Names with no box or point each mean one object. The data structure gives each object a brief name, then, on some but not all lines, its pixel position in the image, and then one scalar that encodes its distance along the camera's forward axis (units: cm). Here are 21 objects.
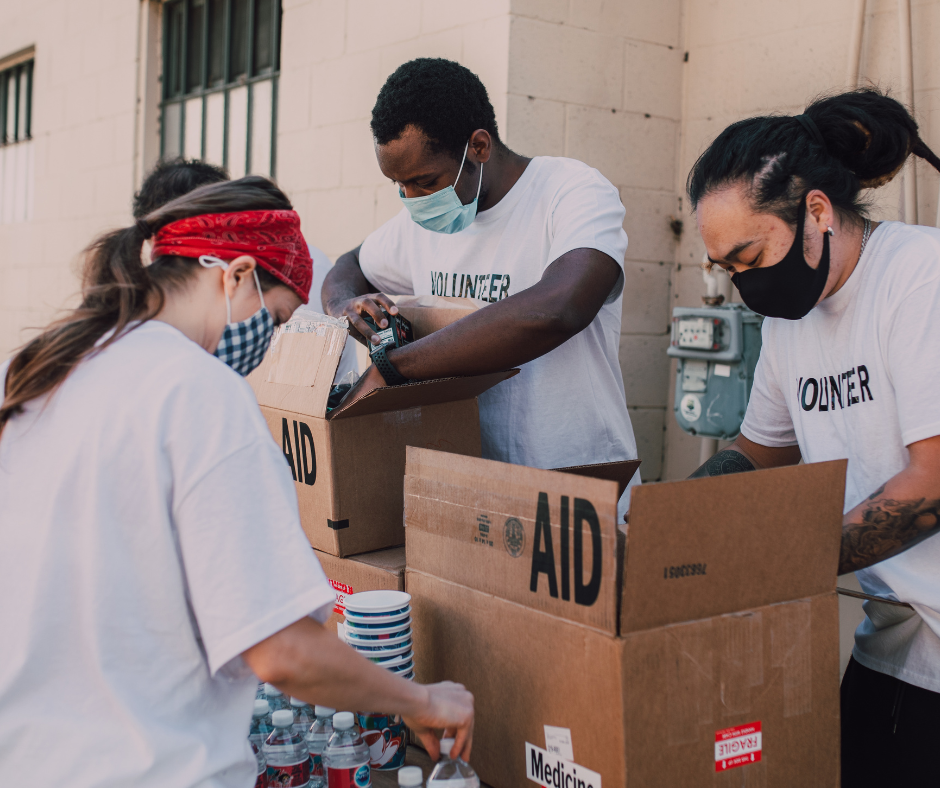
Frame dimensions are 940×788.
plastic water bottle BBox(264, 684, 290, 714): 149
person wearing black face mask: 147
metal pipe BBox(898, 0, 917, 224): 276
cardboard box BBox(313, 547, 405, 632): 163
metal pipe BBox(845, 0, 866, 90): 285
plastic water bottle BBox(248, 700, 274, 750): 142
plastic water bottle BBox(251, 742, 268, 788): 128
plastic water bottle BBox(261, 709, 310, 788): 127
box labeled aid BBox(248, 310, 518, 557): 175
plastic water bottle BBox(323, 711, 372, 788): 128
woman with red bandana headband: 98
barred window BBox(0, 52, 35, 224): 690
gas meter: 298
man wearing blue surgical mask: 181
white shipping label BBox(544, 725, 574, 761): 124
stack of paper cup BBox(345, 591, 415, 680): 143
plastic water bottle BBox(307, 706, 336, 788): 135
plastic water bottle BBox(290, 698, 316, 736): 145
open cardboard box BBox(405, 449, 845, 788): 116
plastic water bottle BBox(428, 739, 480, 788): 126
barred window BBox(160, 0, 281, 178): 466
